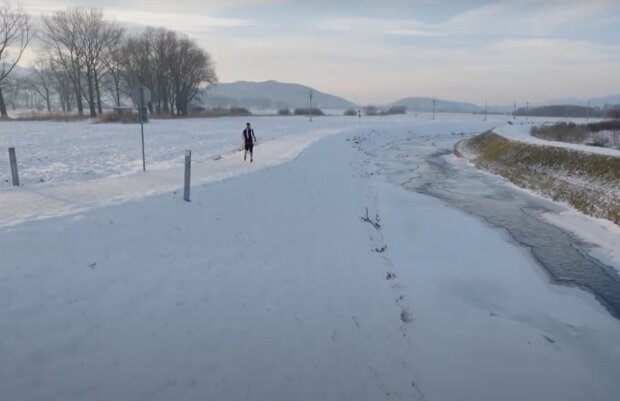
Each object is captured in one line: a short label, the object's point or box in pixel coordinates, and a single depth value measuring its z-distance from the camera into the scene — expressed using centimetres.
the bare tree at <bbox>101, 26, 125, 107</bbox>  7925
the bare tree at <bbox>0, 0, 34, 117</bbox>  6881
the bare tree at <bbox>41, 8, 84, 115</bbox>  7471
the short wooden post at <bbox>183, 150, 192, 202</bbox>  1178
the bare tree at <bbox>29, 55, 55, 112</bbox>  10231
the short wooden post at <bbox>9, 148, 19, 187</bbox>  1378
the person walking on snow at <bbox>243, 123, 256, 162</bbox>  1988
